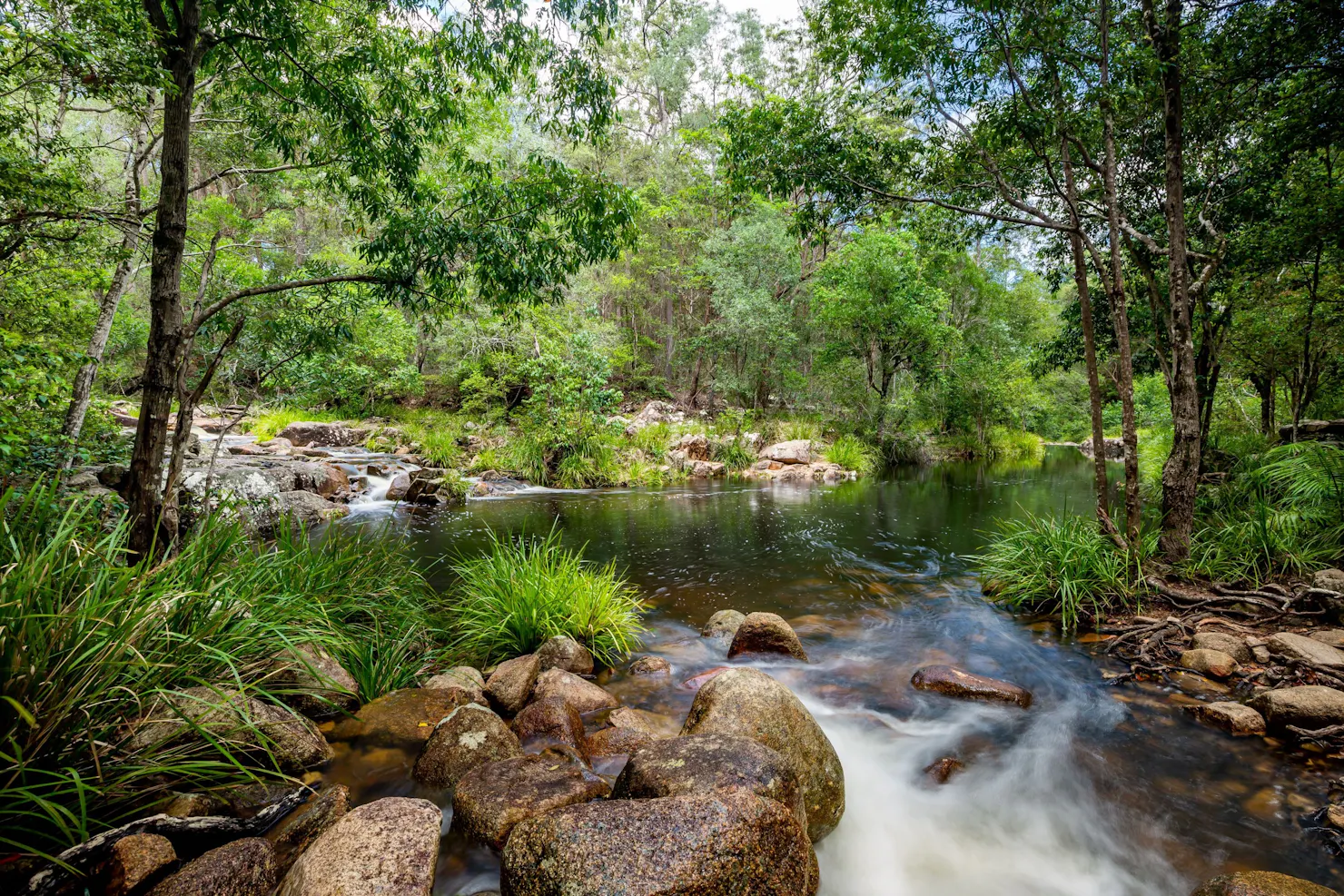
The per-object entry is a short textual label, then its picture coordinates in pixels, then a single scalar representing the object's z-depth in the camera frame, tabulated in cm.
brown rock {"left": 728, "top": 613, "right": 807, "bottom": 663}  514
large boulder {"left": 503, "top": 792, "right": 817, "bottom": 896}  176
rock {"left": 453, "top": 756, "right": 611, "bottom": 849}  245
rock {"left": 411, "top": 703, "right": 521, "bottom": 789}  293
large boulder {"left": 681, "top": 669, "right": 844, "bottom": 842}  288
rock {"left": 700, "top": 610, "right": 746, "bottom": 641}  566
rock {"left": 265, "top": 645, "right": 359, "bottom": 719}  321
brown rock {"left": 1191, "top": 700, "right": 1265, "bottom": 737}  359
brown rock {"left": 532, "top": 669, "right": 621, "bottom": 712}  400
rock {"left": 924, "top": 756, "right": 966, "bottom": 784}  345
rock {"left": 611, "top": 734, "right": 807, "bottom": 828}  225
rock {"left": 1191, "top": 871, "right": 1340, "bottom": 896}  215
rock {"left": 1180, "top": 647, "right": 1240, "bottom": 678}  432
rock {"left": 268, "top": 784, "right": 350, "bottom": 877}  225
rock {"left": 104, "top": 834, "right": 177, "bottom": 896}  186
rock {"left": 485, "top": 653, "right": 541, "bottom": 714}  393
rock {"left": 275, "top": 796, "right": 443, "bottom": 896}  190
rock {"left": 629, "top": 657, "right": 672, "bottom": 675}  475
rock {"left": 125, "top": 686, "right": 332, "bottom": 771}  228
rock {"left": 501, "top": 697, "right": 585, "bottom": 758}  336
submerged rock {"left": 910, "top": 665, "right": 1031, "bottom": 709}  434
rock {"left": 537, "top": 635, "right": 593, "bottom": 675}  456
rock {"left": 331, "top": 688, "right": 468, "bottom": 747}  327
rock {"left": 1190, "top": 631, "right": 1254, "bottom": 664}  448
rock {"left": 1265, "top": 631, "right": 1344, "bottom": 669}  396
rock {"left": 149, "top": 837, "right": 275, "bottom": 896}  187
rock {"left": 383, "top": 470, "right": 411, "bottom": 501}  1281
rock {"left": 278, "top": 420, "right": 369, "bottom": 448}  1809
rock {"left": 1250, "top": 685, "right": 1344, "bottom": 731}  346
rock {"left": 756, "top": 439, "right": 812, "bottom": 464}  2106
